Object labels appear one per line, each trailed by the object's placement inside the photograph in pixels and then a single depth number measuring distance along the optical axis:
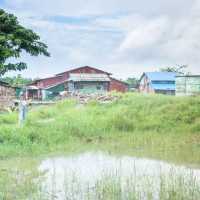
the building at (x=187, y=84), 34.38
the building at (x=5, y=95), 26.30
